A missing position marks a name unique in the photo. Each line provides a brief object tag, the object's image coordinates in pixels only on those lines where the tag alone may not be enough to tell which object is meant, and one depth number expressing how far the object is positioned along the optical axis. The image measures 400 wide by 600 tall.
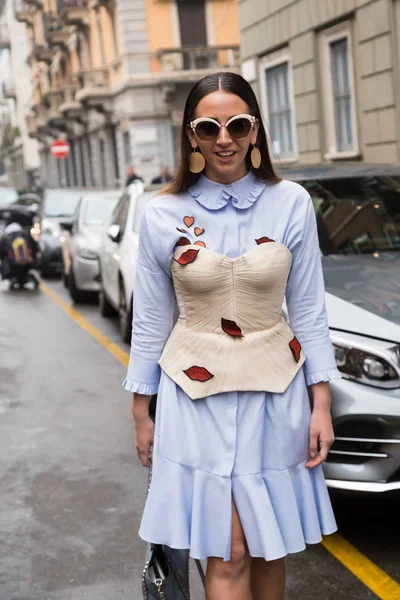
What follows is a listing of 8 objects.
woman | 2.77
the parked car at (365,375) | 4.14
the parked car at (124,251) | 9.23
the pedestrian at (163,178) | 24.28
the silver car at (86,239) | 13.38
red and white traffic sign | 36.52
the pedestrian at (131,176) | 26.39
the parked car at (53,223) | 18.14
